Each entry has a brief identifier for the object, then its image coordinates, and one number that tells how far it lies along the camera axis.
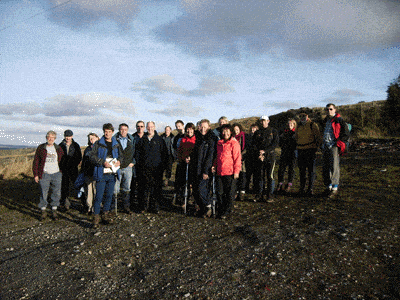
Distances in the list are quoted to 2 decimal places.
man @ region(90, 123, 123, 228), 6.34
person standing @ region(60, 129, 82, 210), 7.95
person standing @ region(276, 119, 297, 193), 8.66
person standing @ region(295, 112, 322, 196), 7.79
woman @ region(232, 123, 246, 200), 8.16
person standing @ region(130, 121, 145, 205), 7.60
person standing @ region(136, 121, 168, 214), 7.22
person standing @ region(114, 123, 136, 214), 7.17
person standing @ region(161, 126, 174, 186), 9.78
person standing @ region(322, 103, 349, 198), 7.31
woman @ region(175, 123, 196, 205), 7.72
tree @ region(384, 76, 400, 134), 24.48
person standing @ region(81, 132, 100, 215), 6.92
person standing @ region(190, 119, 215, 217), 6.68
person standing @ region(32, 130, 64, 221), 7.04
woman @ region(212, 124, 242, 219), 6.54
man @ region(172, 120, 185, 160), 8.65
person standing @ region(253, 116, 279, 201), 7.62
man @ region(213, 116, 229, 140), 7.70
